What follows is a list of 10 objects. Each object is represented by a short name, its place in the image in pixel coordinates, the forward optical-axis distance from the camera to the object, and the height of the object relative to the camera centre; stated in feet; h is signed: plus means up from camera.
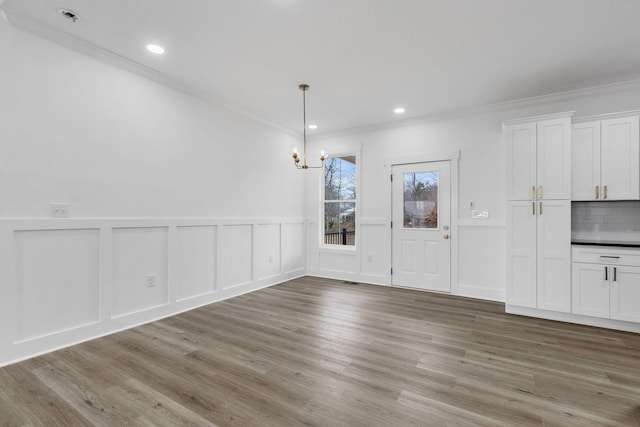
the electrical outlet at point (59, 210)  8.88 +0.11
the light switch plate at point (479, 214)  14.65 +0.02
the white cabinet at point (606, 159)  11.11 +2.13
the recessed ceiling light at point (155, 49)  9.71 +5.43
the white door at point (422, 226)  15.72 -0.62
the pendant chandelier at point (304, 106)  12.58 +5.34
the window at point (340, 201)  18.97 +0.86
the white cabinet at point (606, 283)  10.58 -2.48
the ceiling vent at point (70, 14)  8.07 +5.45
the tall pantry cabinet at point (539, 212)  11.69 +0.11
